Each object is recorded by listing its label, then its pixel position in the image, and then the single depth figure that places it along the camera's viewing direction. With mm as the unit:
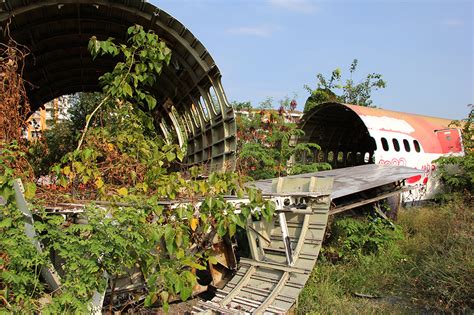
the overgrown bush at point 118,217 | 3689
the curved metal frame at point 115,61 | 7062
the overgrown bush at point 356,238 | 7699
